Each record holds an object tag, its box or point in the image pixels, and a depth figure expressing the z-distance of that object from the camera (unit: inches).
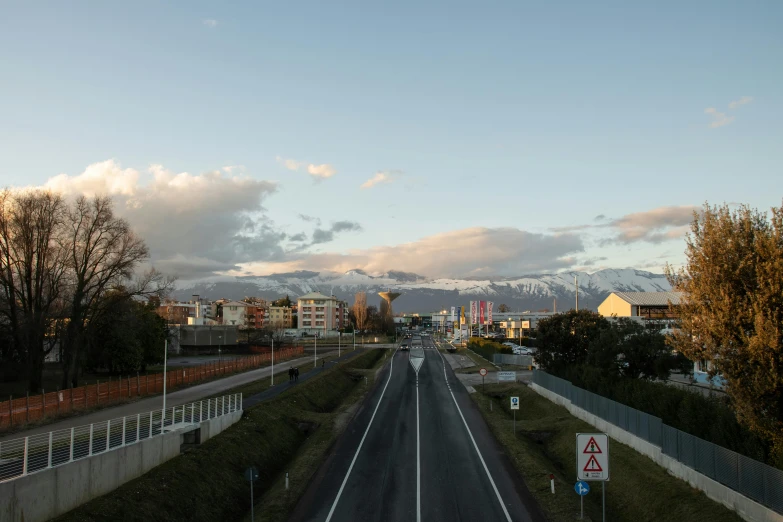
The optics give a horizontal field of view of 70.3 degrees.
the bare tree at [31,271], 1910.7
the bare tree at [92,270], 2070.6
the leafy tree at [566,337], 2095.2
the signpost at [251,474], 835.4
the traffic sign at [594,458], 689.6
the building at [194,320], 7443.9
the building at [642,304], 3811.5
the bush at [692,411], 831.7
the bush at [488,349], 3698.3
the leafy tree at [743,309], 690.8
